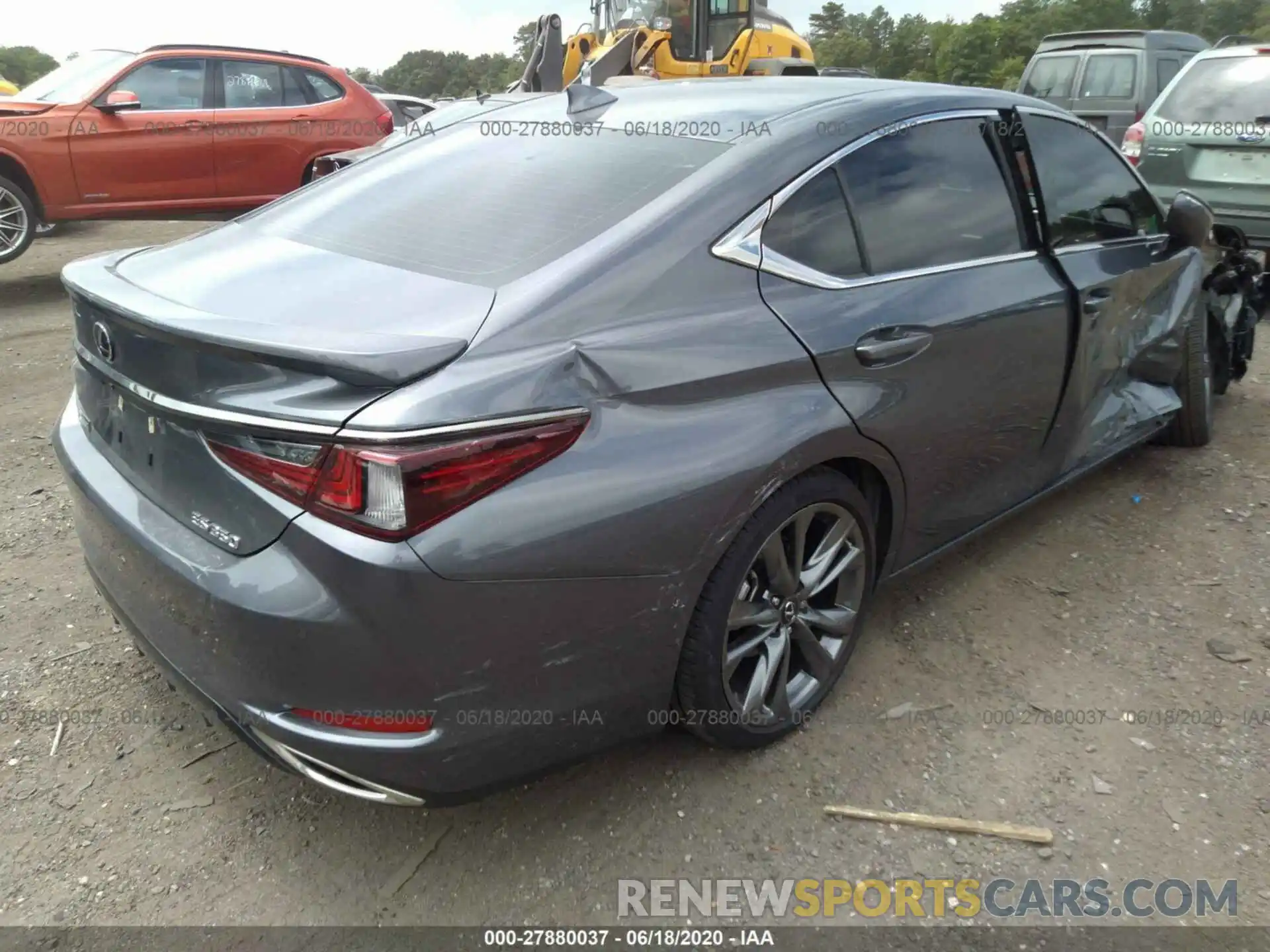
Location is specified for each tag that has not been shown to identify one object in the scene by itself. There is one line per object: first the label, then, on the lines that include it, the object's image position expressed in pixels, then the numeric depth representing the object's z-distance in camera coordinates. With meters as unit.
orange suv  7.38
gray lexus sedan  1.72
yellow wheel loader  10.68
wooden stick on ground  2.24
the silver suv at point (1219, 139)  6.36
